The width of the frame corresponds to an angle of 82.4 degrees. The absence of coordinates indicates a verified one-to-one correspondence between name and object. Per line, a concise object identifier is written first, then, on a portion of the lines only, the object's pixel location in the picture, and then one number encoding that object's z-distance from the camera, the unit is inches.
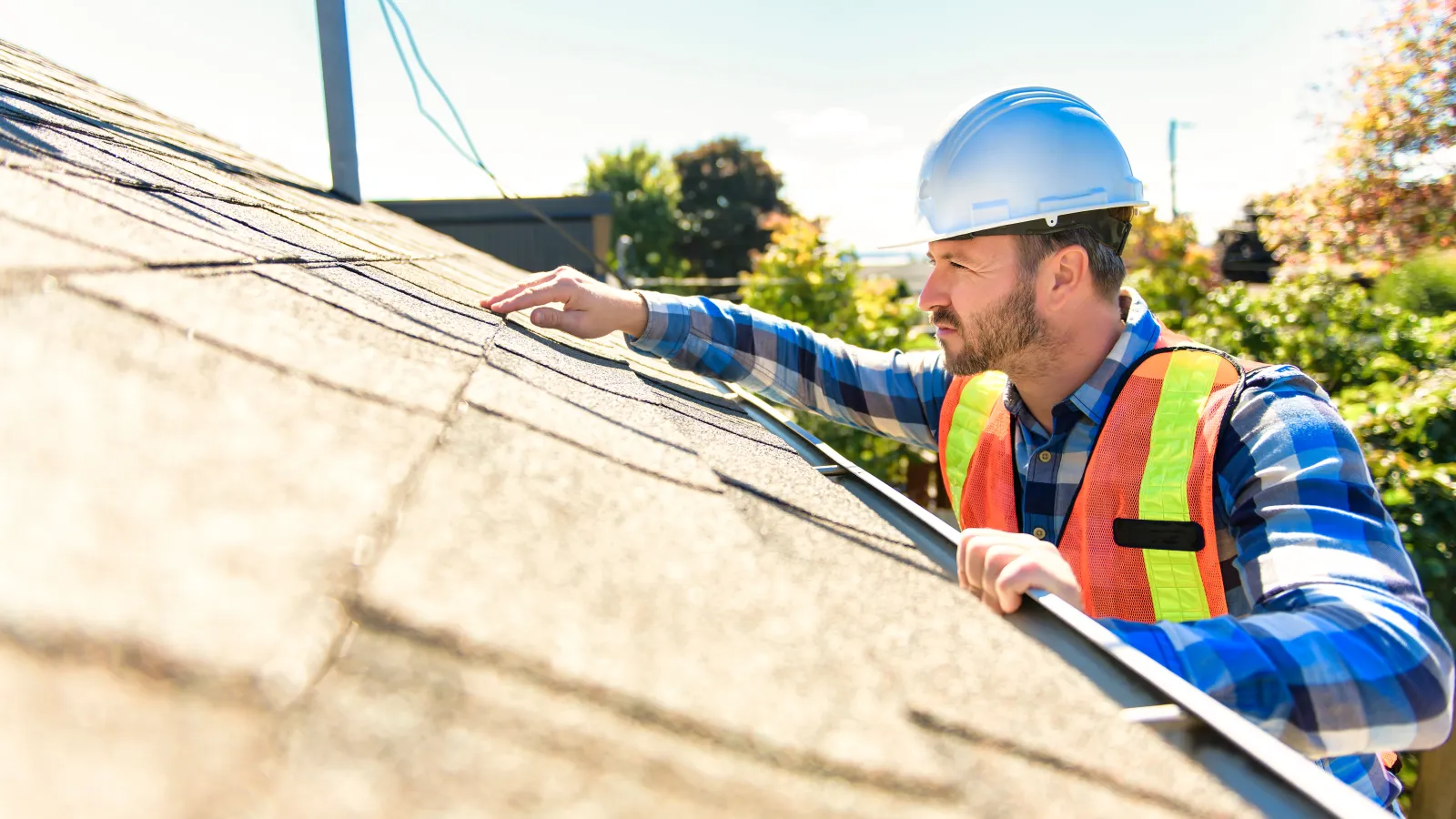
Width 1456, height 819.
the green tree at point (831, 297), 314.3
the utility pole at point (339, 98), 158.4
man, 53.9
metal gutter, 30.3
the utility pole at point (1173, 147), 1036.5
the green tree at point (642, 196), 1596.9
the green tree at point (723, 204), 1642.5
